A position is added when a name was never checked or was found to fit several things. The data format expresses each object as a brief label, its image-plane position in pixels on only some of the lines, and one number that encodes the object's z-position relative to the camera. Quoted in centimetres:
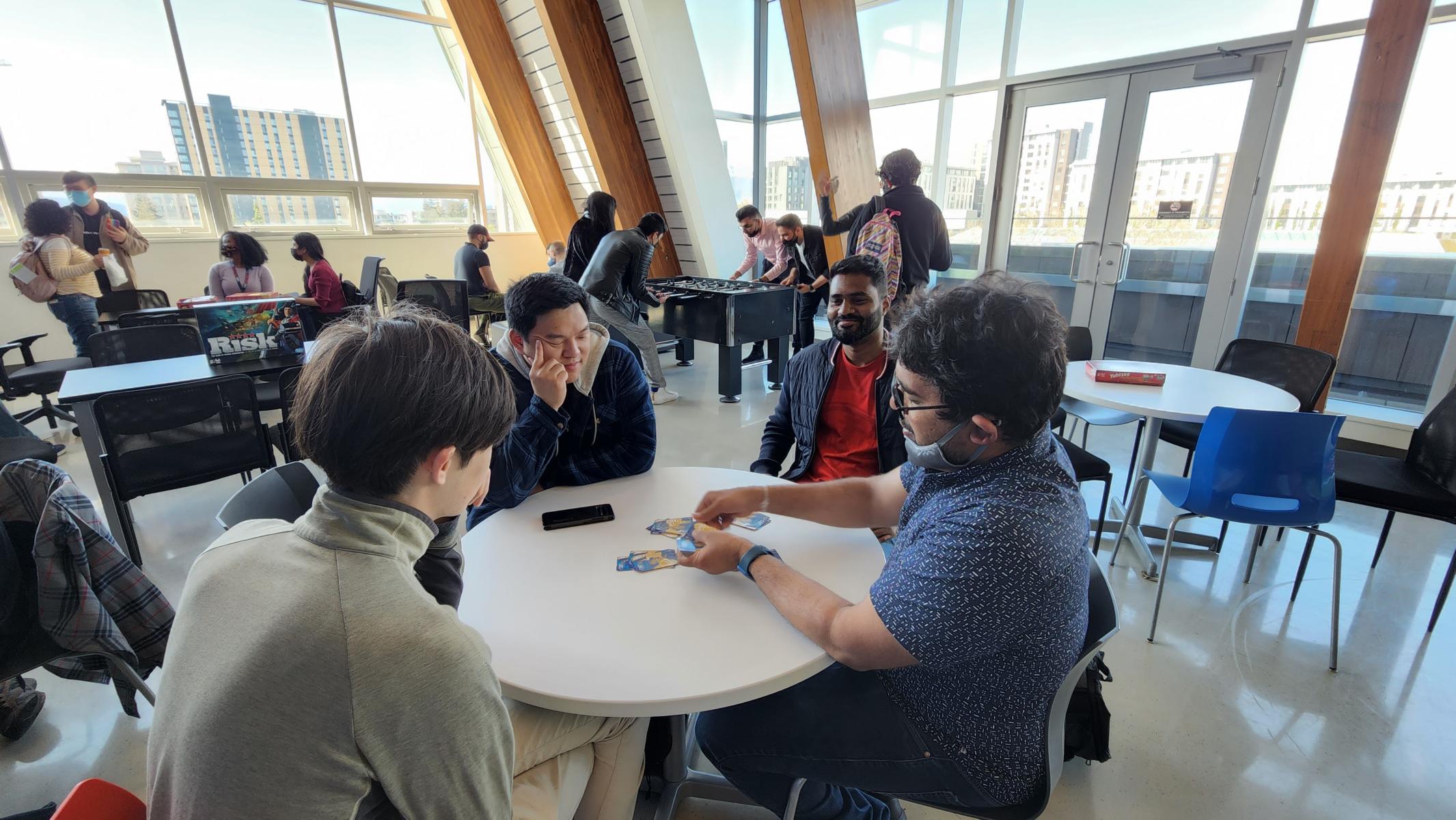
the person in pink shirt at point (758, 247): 568
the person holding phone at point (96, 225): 474
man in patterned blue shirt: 92
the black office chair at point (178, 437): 227
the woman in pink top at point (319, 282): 479
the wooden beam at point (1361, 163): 327
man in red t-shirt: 197
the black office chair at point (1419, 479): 216
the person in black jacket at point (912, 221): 395
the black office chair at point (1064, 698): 104
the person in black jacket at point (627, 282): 455
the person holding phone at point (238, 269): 473
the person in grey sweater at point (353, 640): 64
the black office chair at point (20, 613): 141
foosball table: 439
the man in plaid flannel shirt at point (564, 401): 160
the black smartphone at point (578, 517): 147
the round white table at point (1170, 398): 234
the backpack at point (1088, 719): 155
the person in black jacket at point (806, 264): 534
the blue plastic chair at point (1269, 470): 193
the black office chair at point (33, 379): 369
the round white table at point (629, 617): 97
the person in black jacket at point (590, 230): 498
